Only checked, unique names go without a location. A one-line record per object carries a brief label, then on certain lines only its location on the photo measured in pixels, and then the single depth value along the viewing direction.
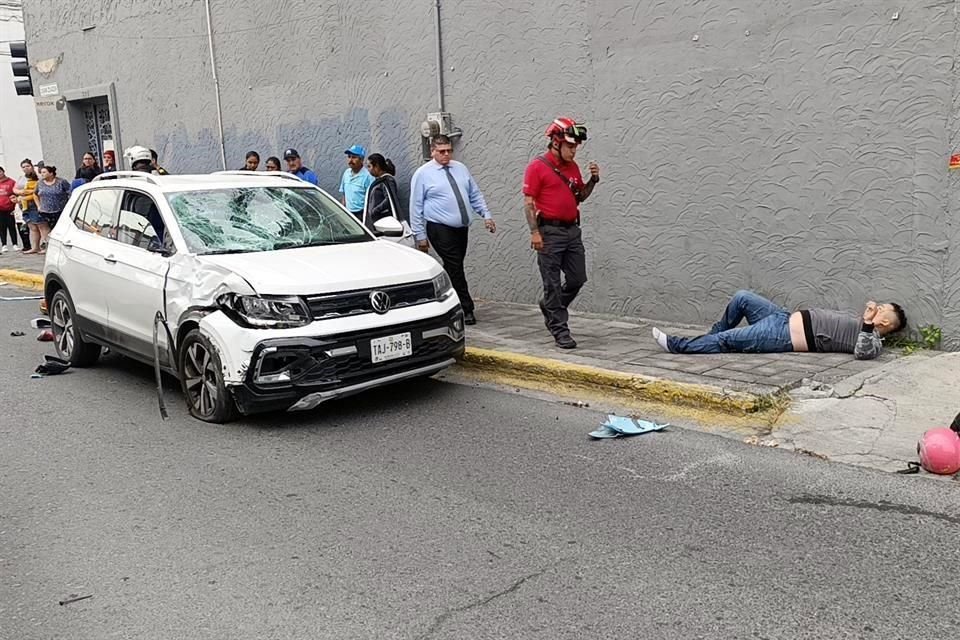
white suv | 5.76
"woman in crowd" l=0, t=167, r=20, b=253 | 17.66
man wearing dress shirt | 8.56
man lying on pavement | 6.70
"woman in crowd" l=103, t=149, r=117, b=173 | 16.80
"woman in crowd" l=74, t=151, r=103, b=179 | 16.22
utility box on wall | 10.35
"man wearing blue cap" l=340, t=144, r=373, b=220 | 10.97
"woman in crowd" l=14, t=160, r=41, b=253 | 17.31
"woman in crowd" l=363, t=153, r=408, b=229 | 10.01
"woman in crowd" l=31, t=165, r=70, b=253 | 16.44
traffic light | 16.08
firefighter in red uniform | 7.34
